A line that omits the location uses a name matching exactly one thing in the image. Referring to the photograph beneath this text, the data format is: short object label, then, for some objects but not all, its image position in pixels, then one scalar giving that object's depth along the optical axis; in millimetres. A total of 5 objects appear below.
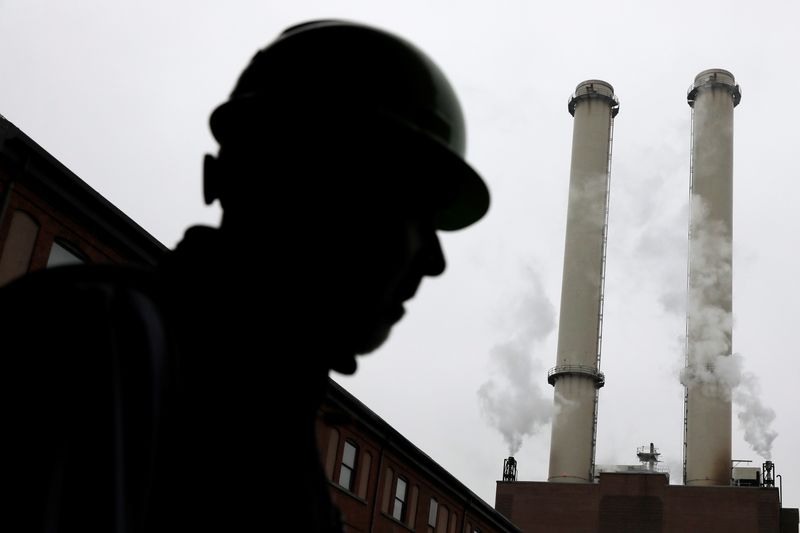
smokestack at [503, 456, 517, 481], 50531
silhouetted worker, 983
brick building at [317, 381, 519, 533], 28266
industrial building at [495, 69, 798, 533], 44250
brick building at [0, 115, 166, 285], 17344
